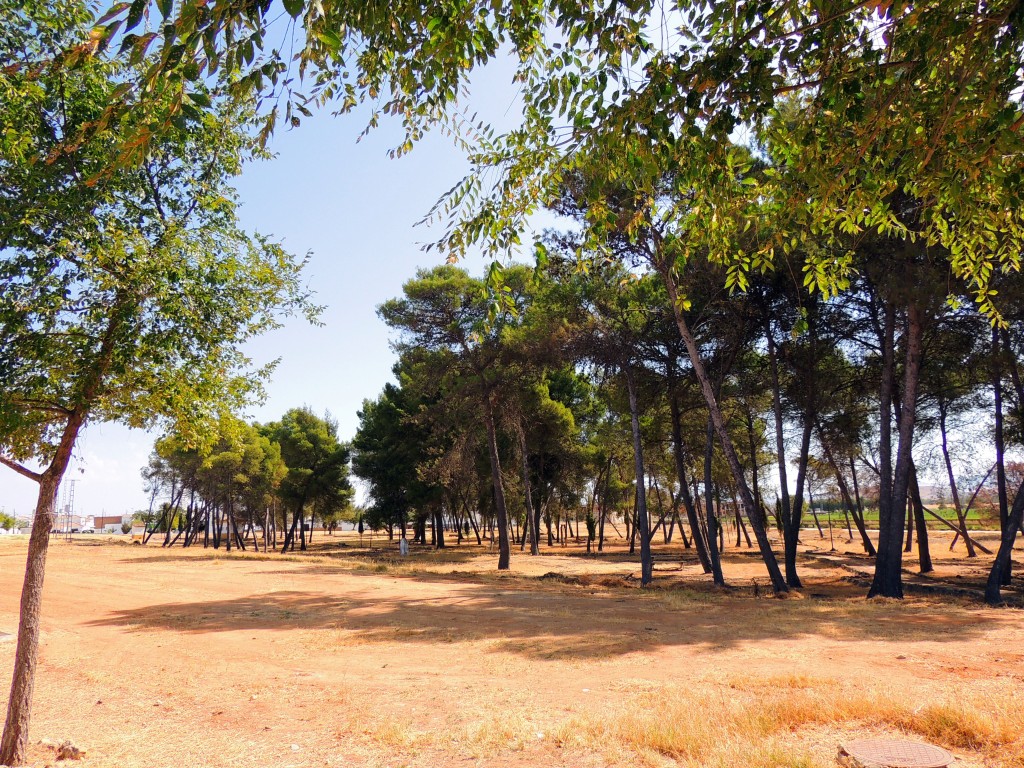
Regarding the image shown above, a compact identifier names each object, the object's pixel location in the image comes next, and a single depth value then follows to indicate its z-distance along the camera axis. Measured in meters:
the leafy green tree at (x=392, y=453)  40.38
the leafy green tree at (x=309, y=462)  45.09
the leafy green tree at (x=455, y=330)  24.73
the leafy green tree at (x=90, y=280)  5.17
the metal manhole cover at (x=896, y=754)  4.24
